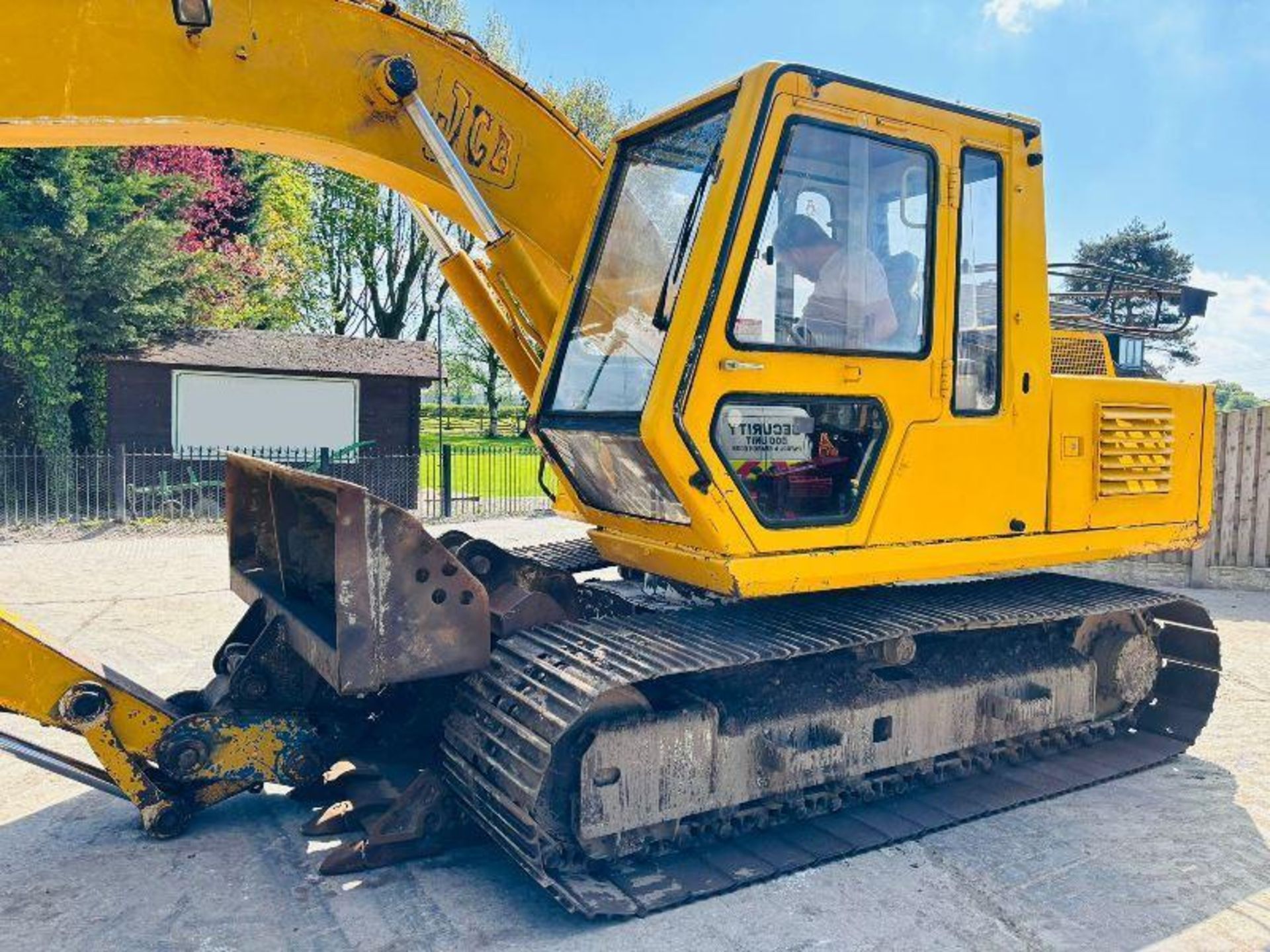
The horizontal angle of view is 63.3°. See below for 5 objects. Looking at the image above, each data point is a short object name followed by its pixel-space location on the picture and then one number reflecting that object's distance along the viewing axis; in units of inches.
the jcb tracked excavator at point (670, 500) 143.9
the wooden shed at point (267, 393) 669.3
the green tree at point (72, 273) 597.0
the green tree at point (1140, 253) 1058.7
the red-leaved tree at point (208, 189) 723.4
